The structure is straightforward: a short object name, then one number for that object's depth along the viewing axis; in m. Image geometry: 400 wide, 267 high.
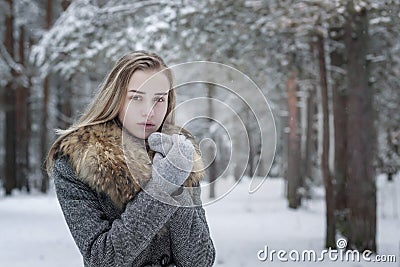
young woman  2.15
